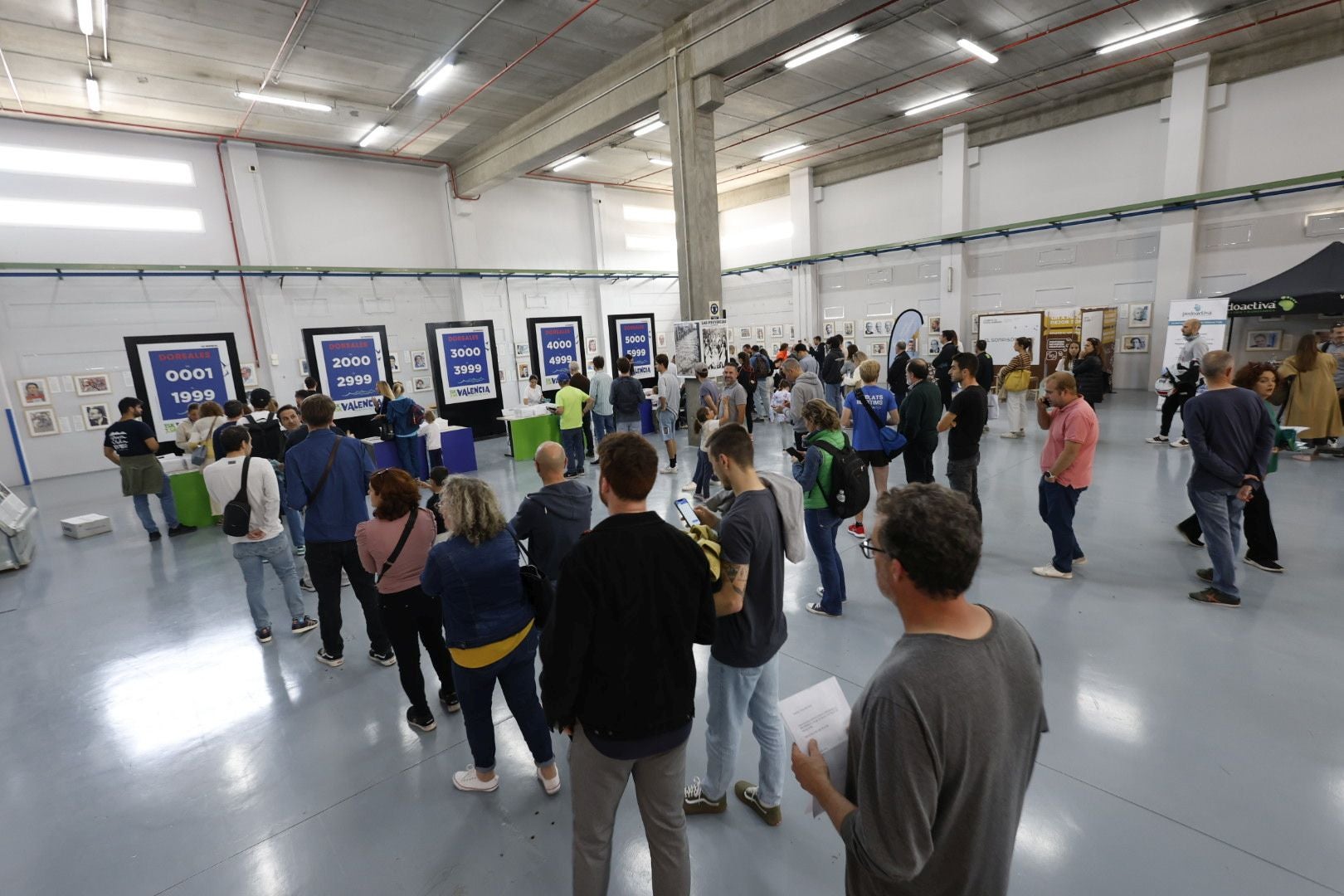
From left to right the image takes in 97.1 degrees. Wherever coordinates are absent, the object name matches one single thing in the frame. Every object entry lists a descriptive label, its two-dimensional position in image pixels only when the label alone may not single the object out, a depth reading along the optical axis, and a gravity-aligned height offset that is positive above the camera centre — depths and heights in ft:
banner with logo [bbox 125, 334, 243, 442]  33.86 +0.09
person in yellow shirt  27.89 -3.26
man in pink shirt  13.51 -3.31
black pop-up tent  27.58 +0.52
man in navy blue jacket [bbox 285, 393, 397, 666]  12.12 -2.74
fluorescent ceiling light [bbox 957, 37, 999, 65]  29.01 +13.39
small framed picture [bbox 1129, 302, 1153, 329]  38.47 -0.18
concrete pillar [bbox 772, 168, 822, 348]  52.44 +7.55
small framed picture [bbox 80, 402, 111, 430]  32.83 -1.93
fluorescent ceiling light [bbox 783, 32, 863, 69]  28.07 +13.51
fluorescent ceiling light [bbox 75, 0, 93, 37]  21.16 +13.23
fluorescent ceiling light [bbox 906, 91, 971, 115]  37.24 +14.02
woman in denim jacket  7.73 -3.32
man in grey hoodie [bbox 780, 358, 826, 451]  20.94 -2.08
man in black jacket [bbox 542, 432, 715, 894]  5.33 -2.89
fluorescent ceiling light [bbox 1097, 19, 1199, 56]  29.76 +14.10
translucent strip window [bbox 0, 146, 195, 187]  30.14 +11.35
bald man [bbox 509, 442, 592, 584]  9.05 -2.47
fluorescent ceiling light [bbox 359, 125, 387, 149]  35.96 +13.87
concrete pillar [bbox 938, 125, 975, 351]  43.78 +7.43
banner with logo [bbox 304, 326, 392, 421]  39.06 -0.02
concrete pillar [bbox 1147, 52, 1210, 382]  34.55 +8.02
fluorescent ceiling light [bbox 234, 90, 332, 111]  29.41 +13.50
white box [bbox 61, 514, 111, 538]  23.32 -5.63
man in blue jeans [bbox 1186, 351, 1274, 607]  12.04 -2.96
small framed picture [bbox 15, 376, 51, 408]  31.09 -0.31
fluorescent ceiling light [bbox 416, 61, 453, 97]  28.94 +13.83
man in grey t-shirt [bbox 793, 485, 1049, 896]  3.38 -2.33
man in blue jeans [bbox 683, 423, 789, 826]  6.97 -3.50
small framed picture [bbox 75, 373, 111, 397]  32.40 -0.20
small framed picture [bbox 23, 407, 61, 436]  31.58 -1.99
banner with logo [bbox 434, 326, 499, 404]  43.68 -0.51
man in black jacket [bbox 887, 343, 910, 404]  32.71 -2.69
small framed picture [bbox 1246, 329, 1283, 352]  34.47 -2.07
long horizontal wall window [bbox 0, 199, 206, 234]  30.25 +8.75
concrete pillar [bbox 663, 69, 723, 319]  27.78 +7.56
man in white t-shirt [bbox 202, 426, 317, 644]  13.00 -3.30
